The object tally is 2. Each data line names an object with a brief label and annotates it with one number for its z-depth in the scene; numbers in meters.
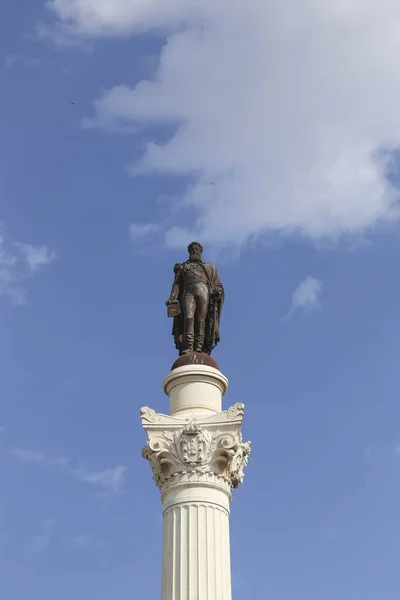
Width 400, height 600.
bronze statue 26.14
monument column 20.98
